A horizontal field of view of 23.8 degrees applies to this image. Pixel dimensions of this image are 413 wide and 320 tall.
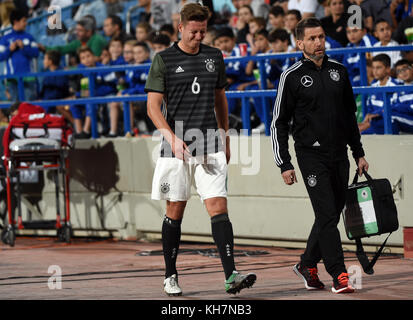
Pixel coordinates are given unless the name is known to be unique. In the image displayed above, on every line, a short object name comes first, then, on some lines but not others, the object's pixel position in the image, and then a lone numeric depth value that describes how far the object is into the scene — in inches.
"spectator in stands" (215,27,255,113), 521.7
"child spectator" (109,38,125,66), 611.2
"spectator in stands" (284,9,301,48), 532.7
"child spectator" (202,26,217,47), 557.9
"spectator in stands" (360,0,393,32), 516.7
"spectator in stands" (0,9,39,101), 628.1
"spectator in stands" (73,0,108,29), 842.2
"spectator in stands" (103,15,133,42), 670.5
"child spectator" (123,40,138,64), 585.9
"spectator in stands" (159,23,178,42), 612.1
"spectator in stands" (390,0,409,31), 524.3
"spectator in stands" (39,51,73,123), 608.7
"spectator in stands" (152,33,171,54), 568.4
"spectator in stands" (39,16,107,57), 677.3
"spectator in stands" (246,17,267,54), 554.6
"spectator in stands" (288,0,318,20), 547.5
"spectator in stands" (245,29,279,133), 491.8
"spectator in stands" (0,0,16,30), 821.2
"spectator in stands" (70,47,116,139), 585.0
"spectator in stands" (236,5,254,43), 593.3
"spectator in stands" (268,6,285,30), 556.1
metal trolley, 503.2
